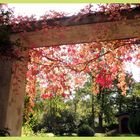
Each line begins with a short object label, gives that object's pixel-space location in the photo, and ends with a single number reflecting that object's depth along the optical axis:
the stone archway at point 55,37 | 4.12
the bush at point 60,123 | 20.70
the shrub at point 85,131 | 15.81
